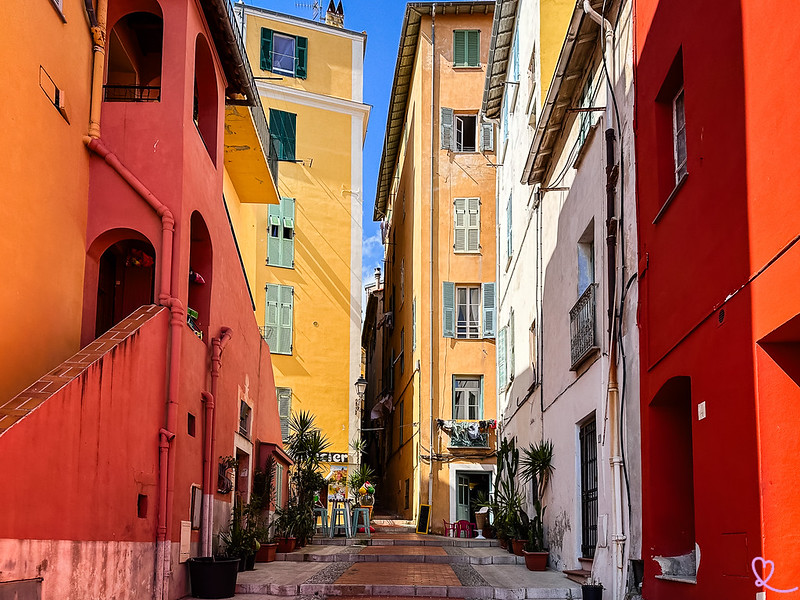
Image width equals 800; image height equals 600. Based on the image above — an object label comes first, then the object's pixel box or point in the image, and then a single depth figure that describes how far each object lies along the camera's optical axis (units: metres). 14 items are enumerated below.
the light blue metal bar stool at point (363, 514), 21.74
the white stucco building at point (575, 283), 10.16
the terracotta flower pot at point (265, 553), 15.93
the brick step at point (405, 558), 16.19
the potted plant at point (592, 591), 9.54
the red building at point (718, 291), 5.93
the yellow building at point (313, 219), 28.48
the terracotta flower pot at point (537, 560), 14.69
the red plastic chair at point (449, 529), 24.66
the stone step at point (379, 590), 11.45
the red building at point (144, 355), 7.42
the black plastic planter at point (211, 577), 10.84
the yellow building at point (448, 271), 27.42
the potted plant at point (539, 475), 15.34
